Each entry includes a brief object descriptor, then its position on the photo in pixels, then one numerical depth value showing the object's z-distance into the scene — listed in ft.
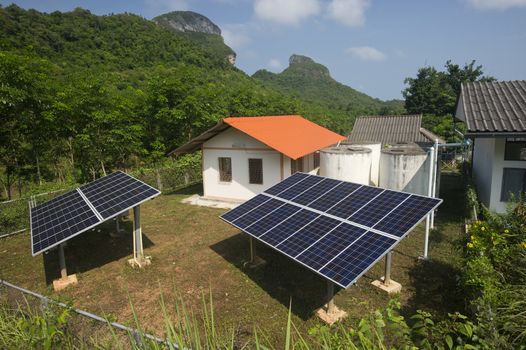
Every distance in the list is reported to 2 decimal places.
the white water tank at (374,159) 53.21
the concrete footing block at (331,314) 20.58
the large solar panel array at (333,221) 18.85
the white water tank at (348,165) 46.78
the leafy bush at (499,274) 11.96
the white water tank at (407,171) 40.34
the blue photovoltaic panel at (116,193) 27.78
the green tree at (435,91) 135.76
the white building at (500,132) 30.40
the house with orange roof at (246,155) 48.32
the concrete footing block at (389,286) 23.82
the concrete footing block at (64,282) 26.36
